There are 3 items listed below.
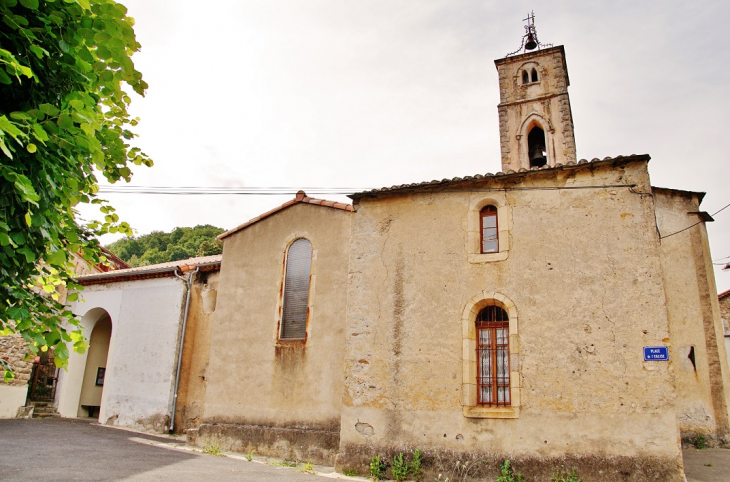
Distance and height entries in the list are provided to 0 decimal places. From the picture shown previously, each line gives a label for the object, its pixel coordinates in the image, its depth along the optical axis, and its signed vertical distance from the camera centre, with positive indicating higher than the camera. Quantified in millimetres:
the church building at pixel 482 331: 8773 +1057
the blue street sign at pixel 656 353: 8516 +616
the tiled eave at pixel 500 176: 9555 +4005
